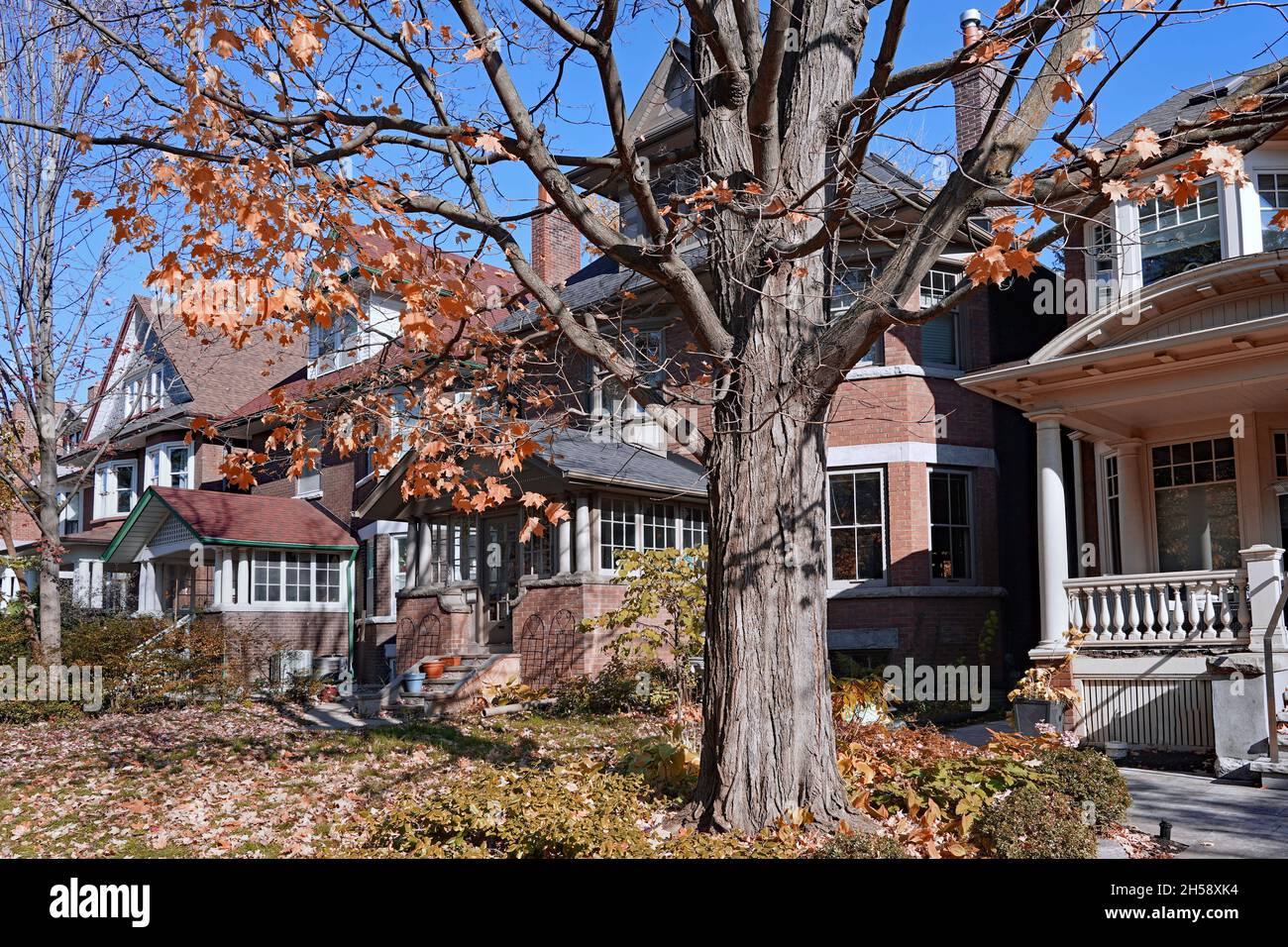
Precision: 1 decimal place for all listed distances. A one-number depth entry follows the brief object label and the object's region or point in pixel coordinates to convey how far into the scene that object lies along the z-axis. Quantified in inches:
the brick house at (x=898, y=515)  674.2
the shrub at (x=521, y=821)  233.5
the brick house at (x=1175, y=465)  439.8
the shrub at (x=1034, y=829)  249.1
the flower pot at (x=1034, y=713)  462.3
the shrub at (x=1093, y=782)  295.4
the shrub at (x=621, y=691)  589.6
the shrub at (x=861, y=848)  233.5
